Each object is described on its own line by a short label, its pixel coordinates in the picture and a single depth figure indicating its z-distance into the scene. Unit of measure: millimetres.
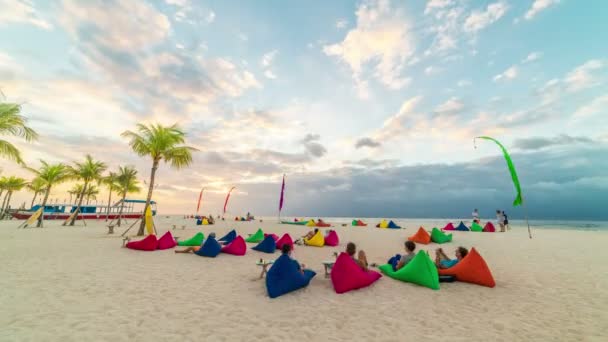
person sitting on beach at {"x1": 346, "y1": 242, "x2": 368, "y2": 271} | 7547
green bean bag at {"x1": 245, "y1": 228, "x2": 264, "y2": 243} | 16266
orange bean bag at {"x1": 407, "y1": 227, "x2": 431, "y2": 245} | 16969
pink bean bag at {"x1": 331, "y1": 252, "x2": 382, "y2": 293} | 6711
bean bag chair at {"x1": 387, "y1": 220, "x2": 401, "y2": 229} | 29703
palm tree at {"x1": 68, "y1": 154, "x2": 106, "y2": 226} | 28125
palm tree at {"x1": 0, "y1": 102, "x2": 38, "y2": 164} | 12023
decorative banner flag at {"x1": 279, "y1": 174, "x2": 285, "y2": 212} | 30156
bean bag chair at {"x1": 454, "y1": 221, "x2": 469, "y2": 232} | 24938
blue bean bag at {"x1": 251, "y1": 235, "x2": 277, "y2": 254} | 12984
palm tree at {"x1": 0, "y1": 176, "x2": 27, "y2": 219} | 42844
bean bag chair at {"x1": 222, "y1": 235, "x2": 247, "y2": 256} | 11836
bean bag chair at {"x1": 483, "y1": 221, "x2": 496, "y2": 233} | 23939
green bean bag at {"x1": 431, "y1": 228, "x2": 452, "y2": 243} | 17125
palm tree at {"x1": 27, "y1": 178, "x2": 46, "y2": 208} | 39756
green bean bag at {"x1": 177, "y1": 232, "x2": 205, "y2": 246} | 13500
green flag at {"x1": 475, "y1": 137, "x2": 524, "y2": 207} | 15617
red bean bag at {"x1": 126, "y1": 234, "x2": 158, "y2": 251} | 12039
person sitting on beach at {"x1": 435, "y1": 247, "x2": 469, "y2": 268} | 8208
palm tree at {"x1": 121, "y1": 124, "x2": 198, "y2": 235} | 17030
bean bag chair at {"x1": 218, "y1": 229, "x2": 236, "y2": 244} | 14930
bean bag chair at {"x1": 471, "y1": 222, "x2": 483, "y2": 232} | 24362
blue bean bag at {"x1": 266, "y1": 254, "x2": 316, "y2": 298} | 6309
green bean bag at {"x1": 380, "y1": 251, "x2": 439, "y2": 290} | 7017
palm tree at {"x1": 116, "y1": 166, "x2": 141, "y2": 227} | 33938
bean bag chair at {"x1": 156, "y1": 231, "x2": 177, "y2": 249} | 12586
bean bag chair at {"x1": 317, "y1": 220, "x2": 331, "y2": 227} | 31656
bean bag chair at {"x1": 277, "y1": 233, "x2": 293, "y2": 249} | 13559
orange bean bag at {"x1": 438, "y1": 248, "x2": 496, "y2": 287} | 7191
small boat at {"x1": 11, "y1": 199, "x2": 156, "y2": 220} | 39781
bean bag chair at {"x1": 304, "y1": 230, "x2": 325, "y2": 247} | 15648
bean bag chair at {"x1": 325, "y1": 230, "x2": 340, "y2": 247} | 15938
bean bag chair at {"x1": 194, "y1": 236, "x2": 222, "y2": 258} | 11148
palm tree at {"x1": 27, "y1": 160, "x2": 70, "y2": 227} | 26812
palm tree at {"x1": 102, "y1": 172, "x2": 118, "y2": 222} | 33456
